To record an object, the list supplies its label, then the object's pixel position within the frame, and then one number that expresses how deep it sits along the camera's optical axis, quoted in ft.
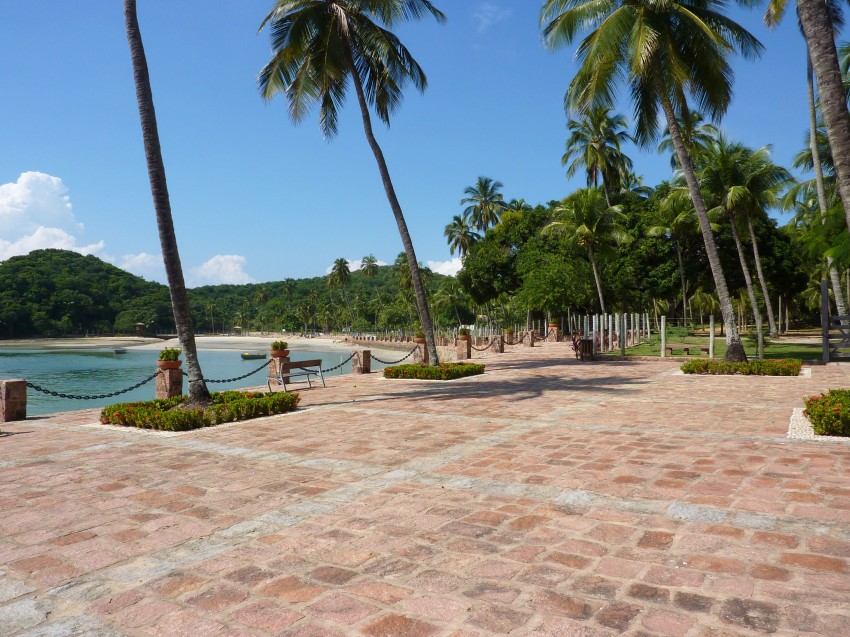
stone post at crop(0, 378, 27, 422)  34.53
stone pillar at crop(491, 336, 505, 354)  100.69
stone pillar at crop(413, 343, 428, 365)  67.26
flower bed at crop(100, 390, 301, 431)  29.37
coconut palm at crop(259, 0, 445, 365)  50.98
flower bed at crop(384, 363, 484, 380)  51.90
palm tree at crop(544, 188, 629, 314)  92.43
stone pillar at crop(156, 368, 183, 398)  40.68
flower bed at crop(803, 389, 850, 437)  22.62
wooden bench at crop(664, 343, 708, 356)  70.23
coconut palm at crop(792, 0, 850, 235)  23.45
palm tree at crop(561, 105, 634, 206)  118.42
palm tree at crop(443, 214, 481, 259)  197.36
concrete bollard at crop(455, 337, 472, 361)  79.66
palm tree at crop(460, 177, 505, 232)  182.80
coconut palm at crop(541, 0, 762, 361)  52.08
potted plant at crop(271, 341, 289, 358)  50.70
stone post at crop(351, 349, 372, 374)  61.16
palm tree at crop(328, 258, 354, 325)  321.11
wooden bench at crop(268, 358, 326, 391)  45.47
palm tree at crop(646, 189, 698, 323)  106.52
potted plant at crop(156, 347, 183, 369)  40.55
